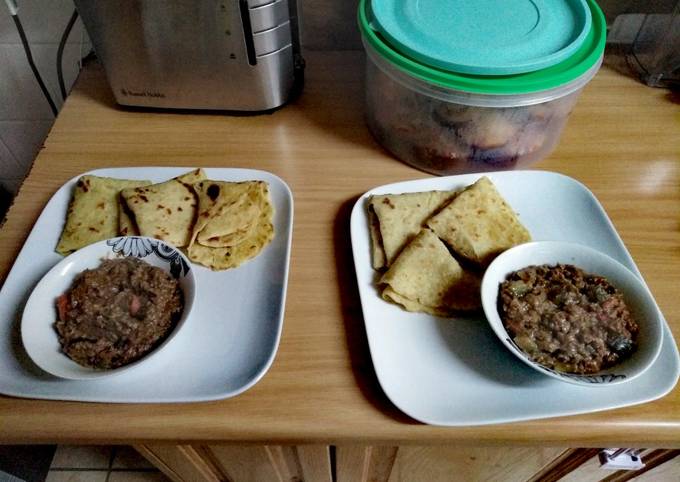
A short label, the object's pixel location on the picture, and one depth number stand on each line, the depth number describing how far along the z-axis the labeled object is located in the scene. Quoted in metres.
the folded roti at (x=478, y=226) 0.64
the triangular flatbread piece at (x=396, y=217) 0.64
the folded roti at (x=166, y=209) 0.66
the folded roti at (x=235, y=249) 0.64
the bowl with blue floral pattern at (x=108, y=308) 0.53
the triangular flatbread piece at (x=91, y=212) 0.65
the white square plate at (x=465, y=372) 0.51
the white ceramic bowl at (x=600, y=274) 0.49
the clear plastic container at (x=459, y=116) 0.65
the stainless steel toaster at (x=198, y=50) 0.70
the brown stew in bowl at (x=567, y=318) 0.52
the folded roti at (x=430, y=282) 0.59
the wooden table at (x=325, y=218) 0.51
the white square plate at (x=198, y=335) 0.52
